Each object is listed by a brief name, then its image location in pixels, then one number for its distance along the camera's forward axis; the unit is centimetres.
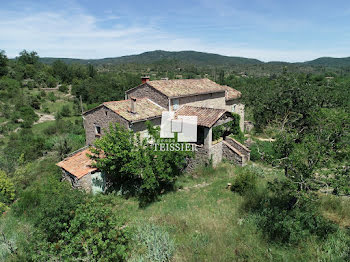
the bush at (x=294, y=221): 719
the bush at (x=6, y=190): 1442
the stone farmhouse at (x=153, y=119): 1366
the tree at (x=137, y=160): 1195
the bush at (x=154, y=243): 707
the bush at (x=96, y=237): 681
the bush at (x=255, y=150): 1734
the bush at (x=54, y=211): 830
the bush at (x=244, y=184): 1180
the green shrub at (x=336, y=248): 657
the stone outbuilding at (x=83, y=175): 1293
